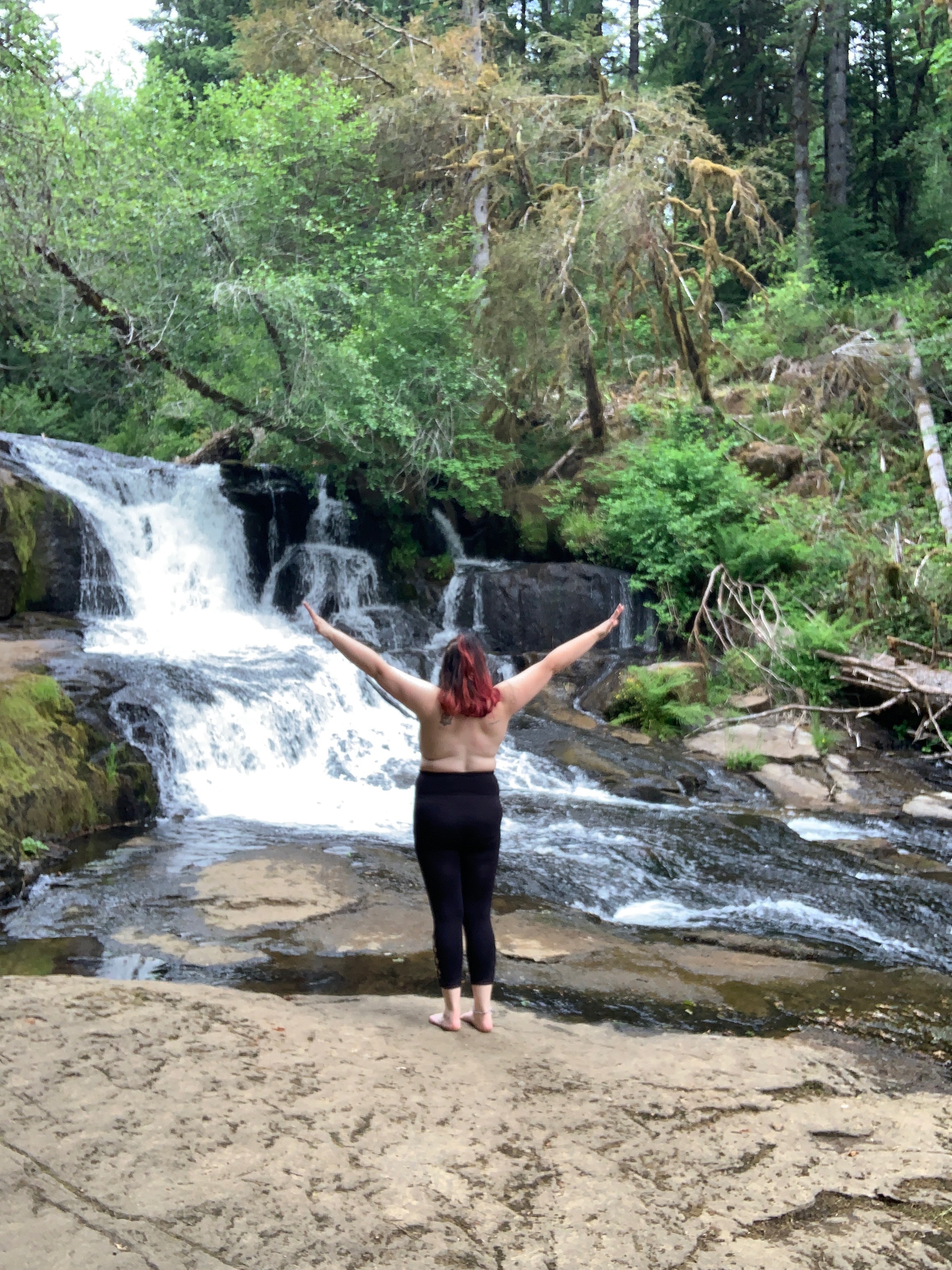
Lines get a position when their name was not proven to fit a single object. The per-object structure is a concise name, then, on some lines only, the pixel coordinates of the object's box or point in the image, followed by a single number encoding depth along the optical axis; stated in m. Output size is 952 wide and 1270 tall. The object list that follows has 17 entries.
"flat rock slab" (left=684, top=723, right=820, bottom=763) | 12.09
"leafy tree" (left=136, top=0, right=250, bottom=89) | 29.83
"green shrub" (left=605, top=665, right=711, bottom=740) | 13.32
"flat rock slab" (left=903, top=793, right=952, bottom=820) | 10.42
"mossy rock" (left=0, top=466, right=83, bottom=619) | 13.74
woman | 4.06
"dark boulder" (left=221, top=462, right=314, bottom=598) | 17.48
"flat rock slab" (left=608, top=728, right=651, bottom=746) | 12.98
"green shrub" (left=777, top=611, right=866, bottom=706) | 13.19
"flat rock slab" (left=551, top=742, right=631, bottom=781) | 11.53
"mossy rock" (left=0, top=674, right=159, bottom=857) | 8.50
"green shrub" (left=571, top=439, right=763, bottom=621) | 15.84
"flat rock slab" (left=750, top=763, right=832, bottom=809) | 11.15
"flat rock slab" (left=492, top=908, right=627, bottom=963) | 6.28
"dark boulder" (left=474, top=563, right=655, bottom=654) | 16.83
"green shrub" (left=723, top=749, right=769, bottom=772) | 11.88
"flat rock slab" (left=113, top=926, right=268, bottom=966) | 5.96
